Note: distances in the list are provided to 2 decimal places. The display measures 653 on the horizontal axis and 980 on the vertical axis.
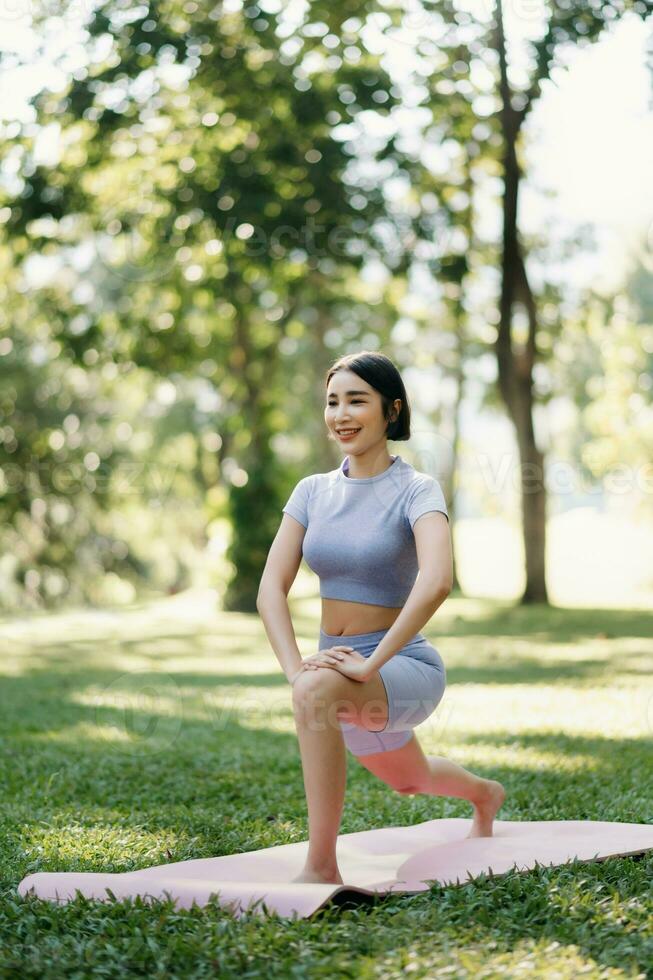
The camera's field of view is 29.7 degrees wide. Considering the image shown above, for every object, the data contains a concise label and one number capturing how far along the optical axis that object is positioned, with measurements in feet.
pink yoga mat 11.59
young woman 11.81
